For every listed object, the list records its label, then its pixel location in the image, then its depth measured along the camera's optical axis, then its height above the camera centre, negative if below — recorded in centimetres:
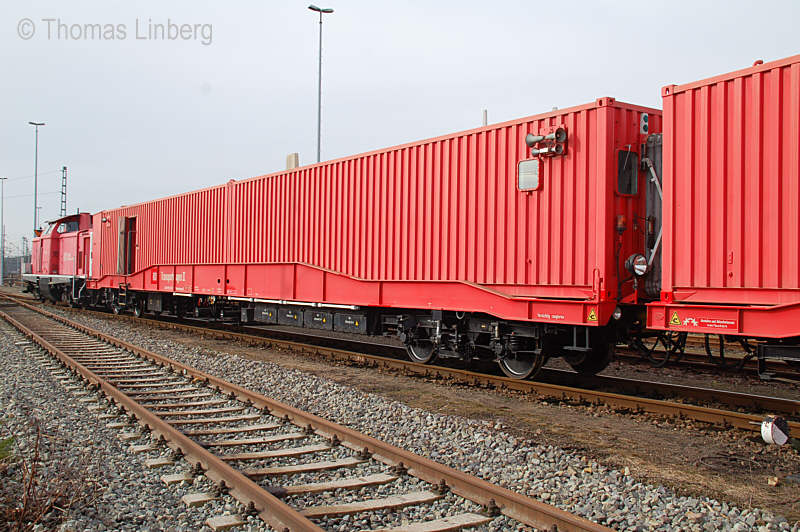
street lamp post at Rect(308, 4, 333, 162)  2273 +692
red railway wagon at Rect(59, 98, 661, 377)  769 +56
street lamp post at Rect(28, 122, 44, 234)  5316 +719
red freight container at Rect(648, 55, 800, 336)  592 +79
